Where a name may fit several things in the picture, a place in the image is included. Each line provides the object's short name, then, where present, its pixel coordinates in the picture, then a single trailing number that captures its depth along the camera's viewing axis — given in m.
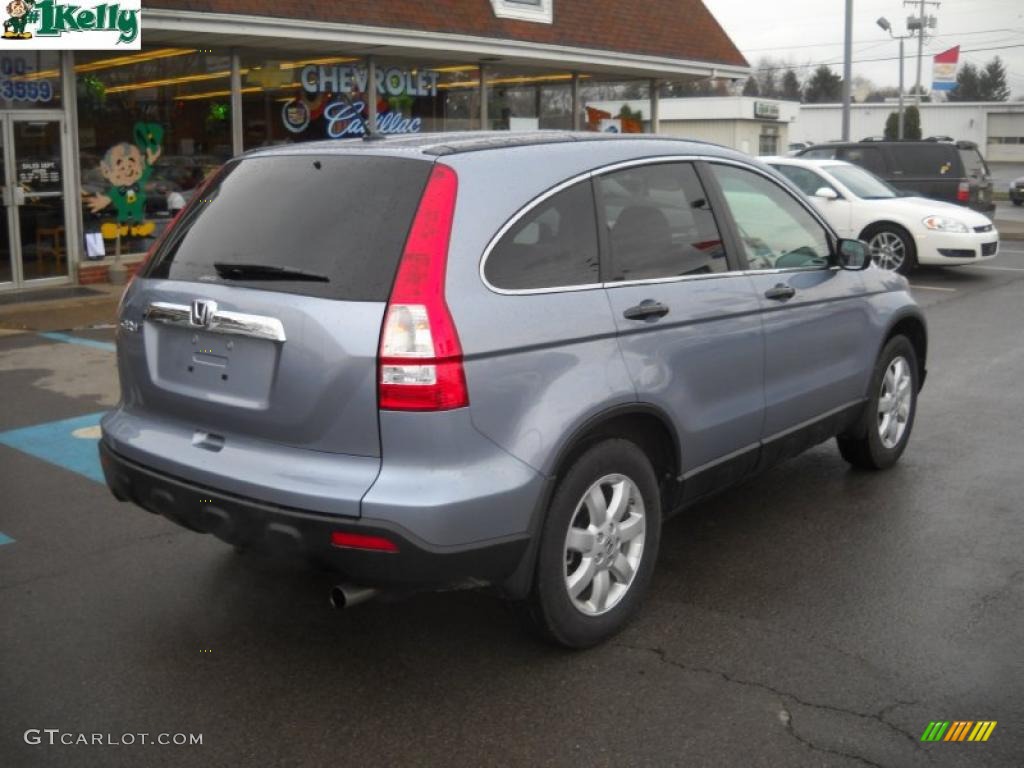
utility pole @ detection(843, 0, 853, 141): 24.03
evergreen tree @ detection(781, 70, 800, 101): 108.88
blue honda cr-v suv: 3.54
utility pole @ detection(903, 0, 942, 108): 60.34
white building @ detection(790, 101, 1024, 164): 71.62
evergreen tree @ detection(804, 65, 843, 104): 104.38
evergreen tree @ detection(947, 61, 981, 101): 112.75
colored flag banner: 58.46
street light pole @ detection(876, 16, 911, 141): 38.05
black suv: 19.84
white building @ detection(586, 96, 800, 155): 50.78
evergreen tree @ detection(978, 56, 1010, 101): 112.94
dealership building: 13.60
